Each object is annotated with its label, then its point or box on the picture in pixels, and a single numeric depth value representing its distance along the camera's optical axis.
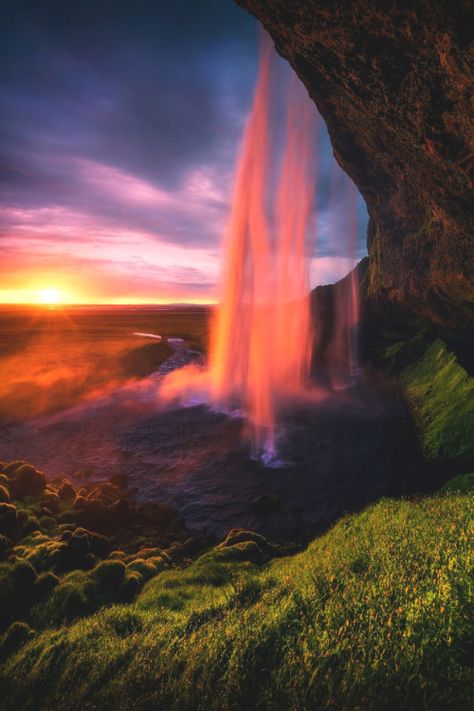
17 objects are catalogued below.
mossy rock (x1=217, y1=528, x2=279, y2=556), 10.12
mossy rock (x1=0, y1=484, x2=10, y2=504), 12.00
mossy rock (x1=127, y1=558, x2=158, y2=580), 8.73
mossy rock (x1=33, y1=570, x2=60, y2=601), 7.75
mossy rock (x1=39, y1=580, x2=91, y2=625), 7.03
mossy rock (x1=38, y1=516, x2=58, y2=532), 11.05
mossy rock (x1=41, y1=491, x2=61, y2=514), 12.44
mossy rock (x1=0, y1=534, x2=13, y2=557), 9.21
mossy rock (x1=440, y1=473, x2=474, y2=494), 10.70
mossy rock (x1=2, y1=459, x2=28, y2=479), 14.02
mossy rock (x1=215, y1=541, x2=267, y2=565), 9.42
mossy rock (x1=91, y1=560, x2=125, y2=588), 8.07
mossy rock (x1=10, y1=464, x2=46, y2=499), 12.98
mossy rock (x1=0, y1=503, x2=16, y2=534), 10.21
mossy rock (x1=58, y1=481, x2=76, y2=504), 13.17
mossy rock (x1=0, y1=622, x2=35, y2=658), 6.13
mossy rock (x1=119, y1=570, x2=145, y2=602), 7.82
